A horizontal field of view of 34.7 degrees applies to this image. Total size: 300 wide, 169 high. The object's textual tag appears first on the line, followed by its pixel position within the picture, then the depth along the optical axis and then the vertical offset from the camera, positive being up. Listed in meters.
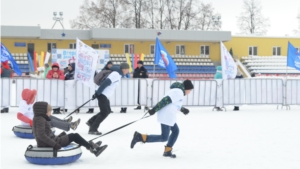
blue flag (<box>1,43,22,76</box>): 17.78 +1.11
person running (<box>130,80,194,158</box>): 7.39 -0.45
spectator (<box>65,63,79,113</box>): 15.89 +0.41
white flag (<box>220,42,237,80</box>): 17.42 +0.73
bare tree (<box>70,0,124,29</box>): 54.69 +8.06
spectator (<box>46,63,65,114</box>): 15.65 +0.36
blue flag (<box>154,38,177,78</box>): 17.86 +1.01
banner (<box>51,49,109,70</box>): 28.12 +1.83
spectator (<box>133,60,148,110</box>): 17.72 +0.50
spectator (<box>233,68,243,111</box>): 20.91 +0.47
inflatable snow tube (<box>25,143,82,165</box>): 6.69 -0.98
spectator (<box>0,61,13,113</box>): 17.17 +0.47
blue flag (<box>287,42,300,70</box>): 18.34 +1.08
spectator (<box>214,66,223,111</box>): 18.64 +0.50
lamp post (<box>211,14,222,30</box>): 52.16 +7.23
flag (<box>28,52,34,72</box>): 38.71 +1.78
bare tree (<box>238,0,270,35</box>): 66.06 +9.09
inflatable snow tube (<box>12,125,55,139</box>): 9.34 -0.91
